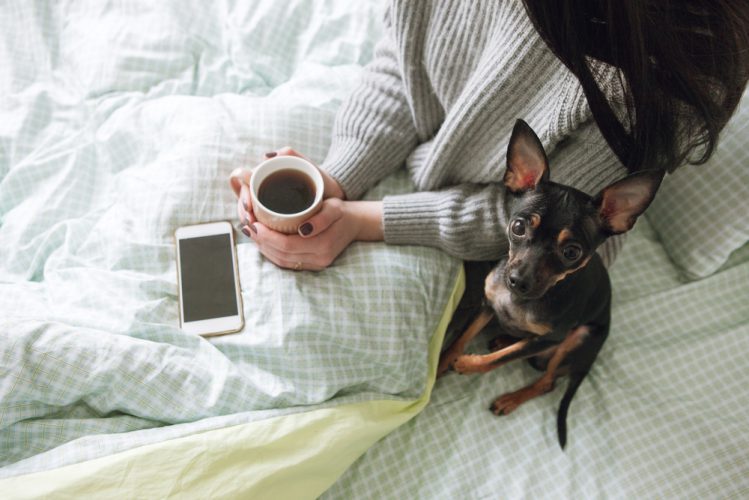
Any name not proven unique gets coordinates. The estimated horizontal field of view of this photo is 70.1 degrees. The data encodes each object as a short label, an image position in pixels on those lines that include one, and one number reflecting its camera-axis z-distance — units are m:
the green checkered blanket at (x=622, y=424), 1.13
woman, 0.73
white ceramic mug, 0.98
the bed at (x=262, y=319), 0.92
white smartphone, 1.03
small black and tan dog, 0.86
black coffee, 1.02
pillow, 1.20
